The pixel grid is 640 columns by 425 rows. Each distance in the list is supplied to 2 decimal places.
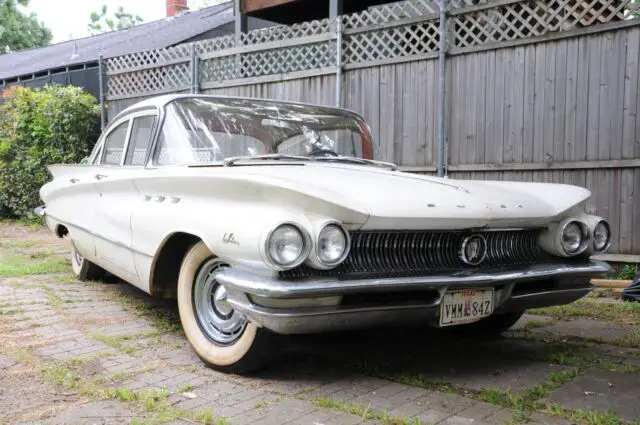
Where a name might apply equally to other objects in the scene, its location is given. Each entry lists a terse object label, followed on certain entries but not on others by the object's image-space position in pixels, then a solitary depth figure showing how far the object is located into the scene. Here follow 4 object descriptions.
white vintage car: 2.82
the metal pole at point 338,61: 7.95
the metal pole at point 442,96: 7.04
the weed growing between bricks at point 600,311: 4.79
